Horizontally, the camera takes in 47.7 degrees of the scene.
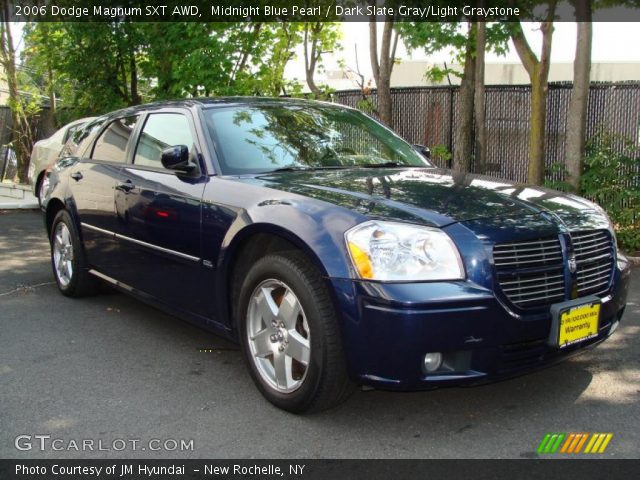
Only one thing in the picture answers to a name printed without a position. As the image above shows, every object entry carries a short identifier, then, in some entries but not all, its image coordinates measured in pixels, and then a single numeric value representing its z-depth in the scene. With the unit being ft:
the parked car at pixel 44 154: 37.28
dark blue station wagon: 10.75
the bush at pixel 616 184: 27.30
